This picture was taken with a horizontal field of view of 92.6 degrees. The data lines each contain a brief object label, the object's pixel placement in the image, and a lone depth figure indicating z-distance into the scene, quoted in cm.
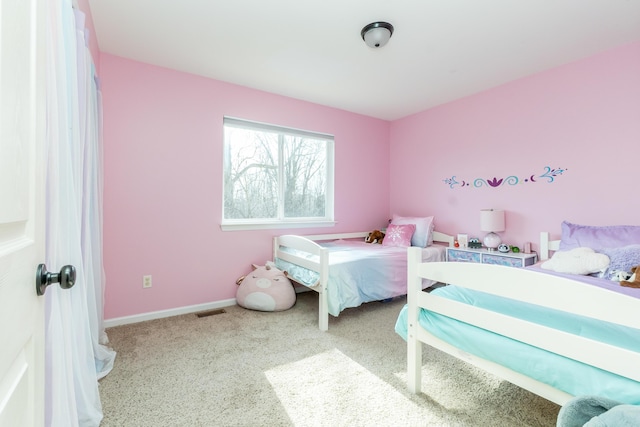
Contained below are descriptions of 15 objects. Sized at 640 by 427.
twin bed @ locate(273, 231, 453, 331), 256
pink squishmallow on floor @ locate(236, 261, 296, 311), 292
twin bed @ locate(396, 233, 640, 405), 102
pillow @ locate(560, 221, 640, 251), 221
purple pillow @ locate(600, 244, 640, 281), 198
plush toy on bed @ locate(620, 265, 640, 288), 180
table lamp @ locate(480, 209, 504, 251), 314
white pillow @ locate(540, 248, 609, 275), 210
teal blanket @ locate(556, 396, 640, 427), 91
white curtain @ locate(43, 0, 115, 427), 90
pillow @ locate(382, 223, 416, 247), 358
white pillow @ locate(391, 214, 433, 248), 362
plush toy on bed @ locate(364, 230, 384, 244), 395
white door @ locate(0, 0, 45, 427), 49
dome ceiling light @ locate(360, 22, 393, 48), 212
